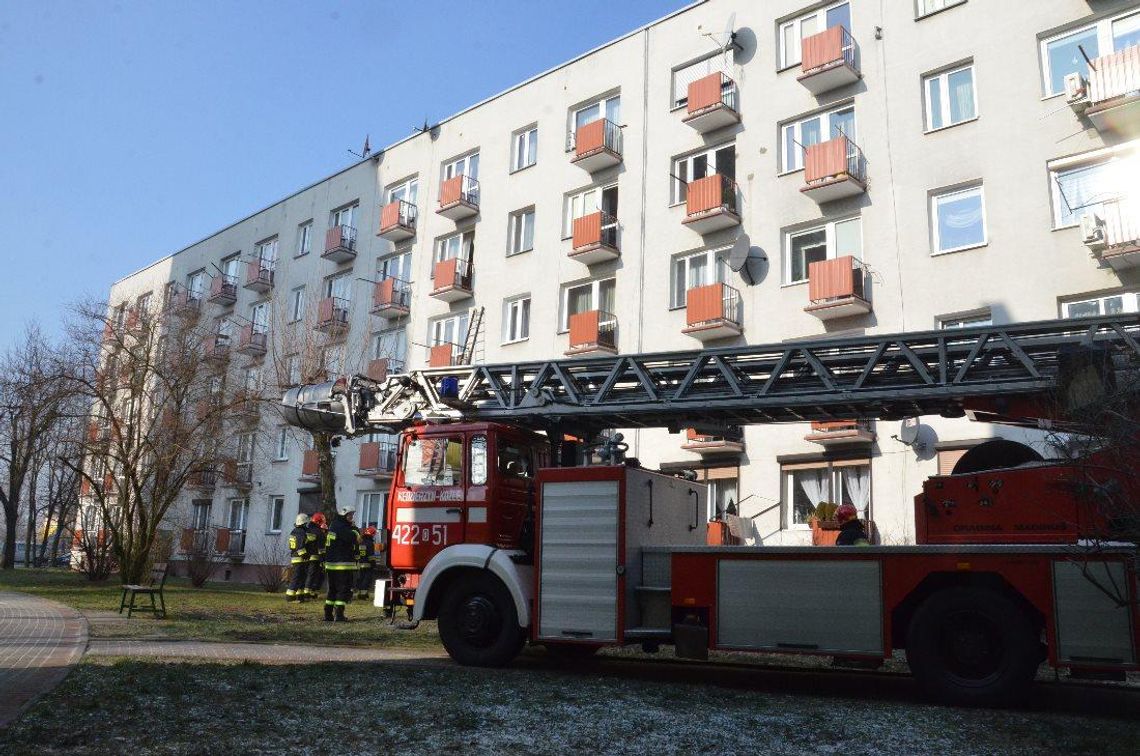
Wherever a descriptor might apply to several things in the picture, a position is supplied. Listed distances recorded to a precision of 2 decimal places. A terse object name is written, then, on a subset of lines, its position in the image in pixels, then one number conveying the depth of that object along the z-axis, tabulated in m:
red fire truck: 7.75
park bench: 14.15
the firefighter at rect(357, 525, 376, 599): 18.92
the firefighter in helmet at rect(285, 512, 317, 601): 17.81
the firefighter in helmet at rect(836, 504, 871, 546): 9.73
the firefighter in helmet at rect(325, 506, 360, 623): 15.11
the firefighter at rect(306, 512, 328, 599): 17.94
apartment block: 18.36
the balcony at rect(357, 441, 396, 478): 30.55
